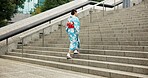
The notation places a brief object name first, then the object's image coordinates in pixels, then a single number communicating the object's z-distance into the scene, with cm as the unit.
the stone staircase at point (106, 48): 429
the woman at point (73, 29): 553
